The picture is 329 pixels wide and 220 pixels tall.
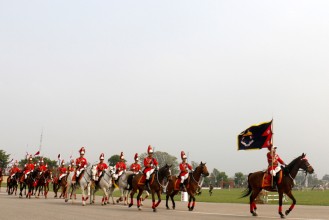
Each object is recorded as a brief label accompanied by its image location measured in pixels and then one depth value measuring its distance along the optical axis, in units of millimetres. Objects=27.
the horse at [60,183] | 36938
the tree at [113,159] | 143150
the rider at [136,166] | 30484
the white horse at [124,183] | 29656
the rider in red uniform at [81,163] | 30469
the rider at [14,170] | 43312
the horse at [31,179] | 36794
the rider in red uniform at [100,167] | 29625
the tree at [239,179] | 168738
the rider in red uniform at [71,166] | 36200
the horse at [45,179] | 36438
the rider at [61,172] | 37388
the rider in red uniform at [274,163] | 21547
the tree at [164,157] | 170500
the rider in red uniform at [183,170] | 25234
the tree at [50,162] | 127656
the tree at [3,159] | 111100
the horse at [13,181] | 42612
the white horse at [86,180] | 29203
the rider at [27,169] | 38750
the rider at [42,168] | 37325
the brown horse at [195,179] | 24500
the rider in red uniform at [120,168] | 30875
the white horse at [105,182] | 29292
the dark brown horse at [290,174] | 21062
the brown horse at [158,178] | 24531
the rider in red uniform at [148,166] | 25203
